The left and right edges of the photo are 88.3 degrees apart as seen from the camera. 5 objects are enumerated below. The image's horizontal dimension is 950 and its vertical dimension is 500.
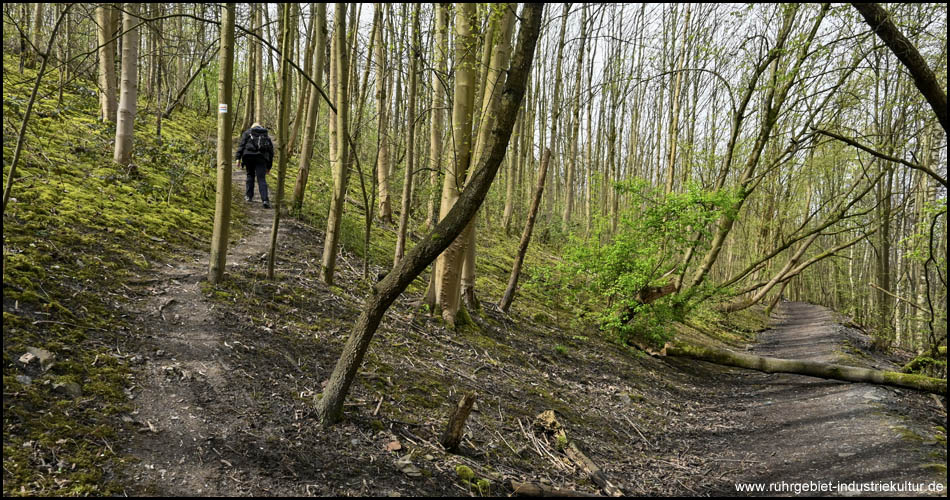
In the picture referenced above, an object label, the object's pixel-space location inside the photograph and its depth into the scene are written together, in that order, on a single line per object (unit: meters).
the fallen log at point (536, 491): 3.72
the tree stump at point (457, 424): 4.10
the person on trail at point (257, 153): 8.75
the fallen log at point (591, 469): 4.18
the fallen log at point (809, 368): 6.86
